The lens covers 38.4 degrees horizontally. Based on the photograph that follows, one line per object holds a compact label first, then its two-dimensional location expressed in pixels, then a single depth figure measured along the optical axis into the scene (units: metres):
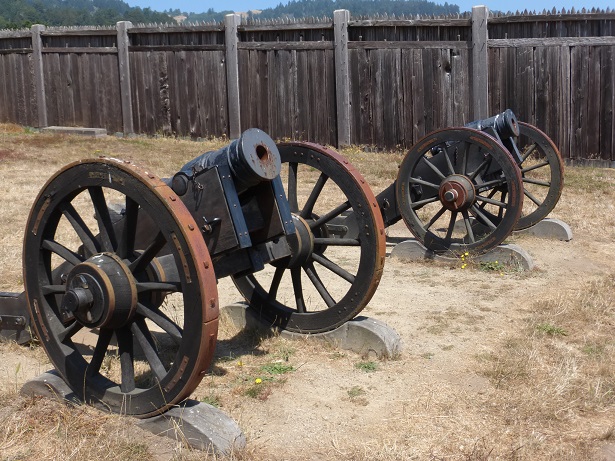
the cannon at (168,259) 4.02
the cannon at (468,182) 7.97
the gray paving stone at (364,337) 5.52
